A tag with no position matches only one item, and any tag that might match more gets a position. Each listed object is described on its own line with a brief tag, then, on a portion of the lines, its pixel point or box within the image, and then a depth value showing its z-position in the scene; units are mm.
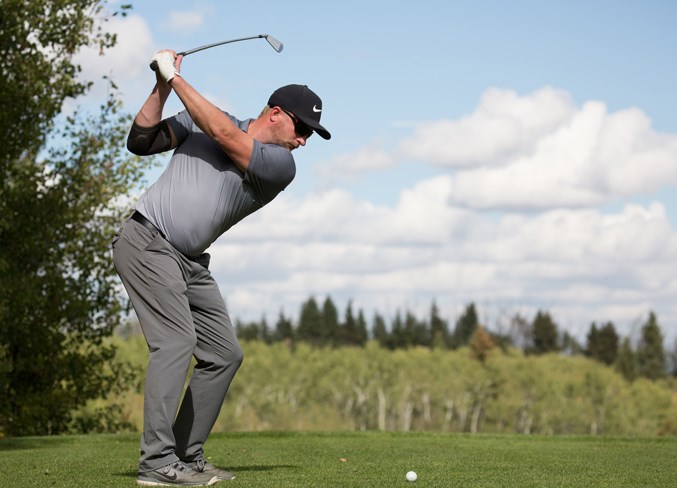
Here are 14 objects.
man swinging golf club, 6301
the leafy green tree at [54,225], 18969
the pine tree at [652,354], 145250
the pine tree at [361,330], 193875
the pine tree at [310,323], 193250
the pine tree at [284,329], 196875
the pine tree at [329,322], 192375
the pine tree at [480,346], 139625
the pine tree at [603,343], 168750
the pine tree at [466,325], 190125
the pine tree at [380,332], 189375
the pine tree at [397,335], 188000
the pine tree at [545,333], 183750
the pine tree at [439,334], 176288
